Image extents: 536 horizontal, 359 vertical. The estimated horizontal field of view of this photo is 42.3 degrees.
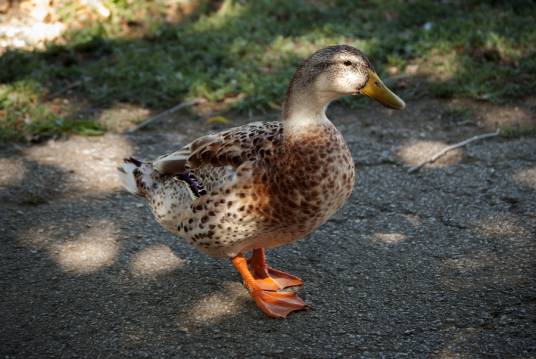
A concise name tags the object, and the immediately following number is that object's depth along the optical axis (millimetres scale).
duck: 3027
